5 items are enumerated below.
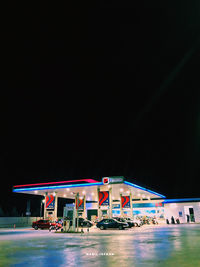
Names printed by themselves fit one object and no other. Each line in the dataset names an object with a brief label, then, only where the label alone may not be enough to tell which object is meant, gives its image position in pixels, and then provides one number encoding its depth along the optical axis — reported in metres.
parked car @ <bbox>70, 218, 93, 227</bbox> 31.54
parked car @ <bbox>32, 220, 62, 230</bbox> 30.89
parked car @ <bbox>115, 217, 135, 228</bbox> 30.70
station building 31.40
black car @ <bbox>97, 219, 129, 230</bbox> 27.13
